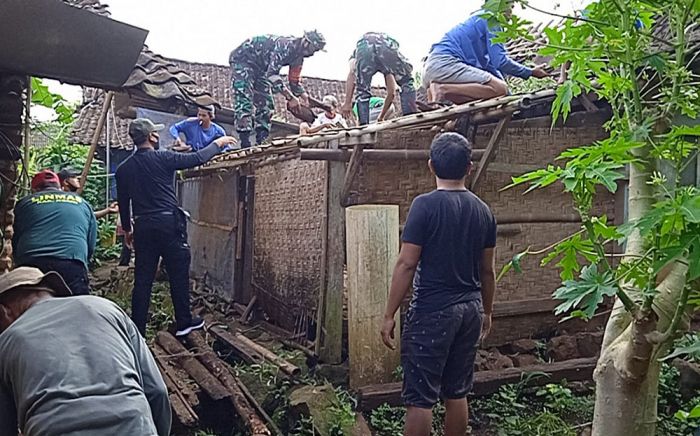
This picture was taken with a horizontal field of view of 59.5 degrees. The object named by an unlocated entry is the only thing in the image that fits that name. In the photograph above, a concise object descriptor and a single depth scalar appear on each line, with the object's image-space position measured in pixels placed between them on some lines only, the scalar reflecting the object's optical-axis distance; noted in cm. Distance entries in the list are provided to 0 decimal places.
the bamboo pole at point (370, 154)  526
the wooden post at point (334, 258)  554
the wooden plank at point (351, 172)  538
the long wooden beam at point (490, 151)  564
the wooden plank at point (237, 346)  568
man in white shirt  722
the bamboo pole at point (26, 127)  479
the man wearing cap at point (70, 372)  205
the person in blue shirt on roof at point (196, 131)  816
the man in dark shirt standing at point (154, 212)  564
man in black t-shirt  354
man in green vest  467
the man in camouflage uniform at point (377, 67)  732
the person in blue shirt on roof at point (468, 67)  623
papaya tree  183
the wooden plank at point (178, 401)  442
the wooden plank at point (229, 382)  449
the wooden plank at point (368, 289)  509
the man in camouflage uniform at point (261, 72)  830
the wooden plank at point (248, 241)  770
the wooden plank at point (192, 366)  483
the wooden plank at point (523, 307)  607
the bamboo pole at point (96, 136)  603
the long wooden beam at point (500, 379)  479
